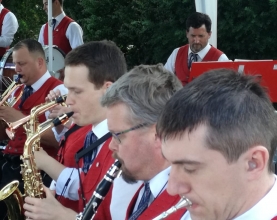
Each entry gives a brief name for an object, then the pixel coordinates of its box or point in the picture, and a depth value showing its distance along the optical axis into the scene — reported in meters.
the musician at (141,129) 1.90
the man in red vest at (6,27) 6.60
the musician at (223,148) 1.21
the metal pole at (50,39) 5.69
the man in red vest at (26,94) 3.88
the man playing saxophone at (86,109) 2.39
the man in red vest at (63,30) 6.13
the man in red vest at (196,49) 5.33
